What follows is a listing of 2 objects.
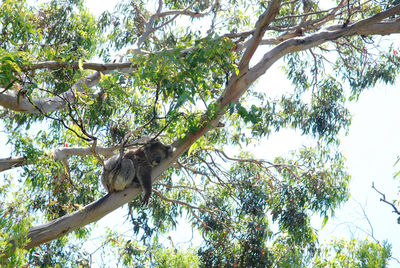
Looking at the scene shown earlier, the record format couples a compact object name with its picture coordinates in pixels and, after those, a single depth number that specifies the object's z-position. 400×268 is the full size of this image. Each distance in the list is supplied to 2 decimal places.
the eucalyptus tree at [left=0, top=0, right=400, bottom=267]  10.47
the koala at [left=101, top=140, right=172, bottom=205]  11.08
